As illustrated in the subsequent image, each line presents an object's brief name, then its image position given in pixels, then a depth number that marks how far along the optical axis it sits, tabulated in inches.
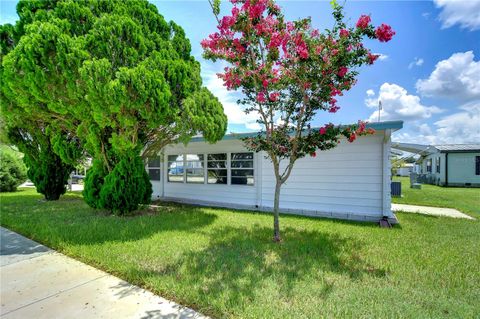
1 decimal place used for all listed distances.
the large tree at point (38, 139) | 299.4
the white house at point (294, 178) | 295.7
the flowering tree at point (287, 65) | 185.9
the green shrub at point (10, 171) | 578.6
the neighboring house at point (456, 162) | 705.6
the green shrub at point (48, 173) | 414.0
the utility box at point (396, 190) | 486.6
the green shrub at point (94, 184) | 307.6
